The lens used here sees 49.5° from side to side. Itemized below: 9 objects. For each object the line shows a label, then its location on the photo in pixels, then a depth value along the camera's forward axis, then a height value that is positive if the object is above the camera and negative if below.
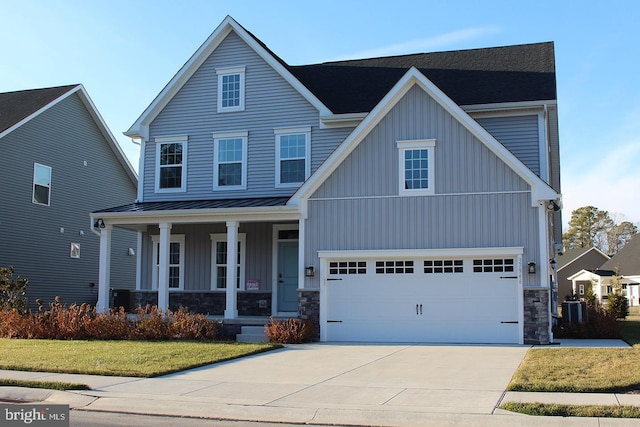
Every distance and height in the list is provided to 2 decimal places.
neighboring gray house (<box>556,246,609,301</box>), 62.94 +1.74
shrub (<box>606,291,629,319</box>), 28.41 -0.84
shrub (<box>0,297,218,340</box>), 17.70 -1.12
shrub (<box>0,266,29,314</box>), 20.34 -0.19
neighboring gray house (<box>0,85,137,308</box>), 25.77 +3.78
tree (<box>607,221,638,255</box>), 84.75 +5.89
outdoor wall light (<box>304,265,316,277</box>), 18.95 +0.30
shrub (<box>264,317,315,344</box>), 17.73 -1.24
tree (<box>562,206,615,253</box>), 87.44 +7.08
